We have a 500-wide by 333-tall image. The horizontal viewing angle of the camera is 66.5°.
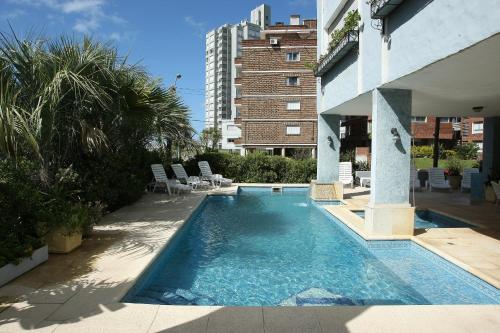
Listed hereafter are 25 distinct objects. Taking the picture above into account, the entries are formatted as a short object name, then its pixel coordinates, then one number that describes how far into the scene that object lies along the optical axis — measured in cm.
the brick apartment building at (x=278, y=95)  3297
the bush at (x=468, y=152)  2828
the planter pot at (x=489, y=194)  1276
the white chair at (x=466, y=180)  1576
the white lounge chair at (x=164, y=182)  1469
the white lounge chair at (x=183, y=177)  1688
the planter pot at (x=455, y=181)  1709
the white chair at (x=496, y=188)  1125
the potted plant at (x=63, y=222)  624
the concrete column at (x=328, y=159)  1395
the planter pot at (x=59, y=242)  627
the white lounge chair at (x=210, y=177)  1812
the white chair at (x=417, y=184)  1672
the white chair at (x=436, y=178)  1603
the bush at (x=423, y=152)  3456
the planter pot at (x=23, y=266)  489
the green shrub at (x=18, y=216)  517
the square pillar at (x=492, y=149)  1361
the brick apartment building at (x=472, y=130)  3986
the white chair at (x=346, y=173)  1723
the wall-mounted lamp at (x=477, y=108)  1095
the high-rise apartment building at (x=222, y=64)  11662
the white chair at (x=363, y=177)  1788
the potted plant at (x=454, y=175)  1712
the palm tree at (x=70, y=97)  642
